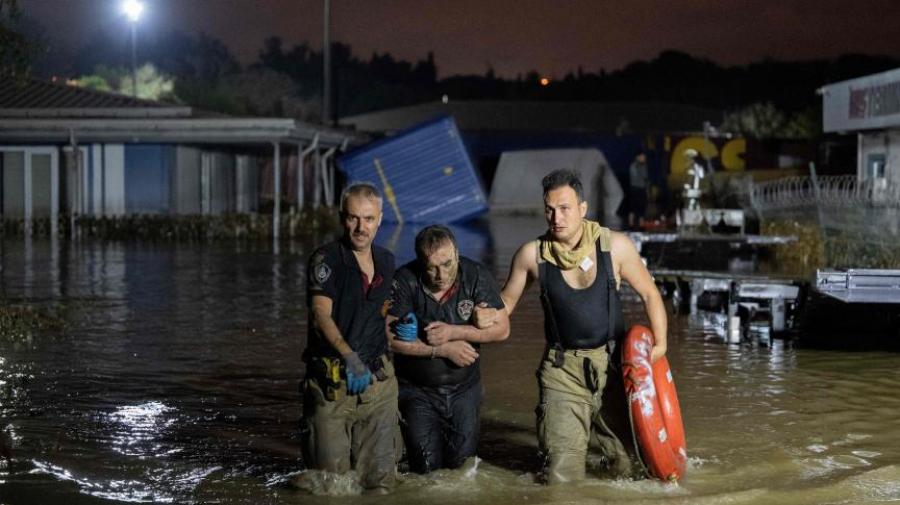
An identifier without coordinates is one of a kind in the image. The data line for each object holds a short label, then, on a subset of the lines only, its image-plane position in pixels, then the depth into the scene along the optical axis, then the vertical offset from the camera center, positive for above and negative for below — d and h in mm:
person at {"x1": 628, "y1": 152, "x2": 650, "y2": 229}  34500 +103
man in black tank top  6898 -603
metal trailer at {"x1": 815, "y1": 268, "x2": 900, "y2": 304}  11594 -779
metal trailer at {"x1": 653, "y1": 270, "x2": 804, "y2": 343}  13445 -1168
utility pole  42781 +4181
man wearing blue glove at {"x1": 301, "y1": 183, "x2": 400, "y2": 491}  6555 -787
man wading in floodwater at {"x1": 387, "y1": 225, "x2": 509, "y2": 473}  6777 -768
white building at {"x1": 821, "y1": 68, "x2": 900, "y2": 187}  25500 +1587
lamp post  40312 +5517
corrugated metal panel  34531 +504
